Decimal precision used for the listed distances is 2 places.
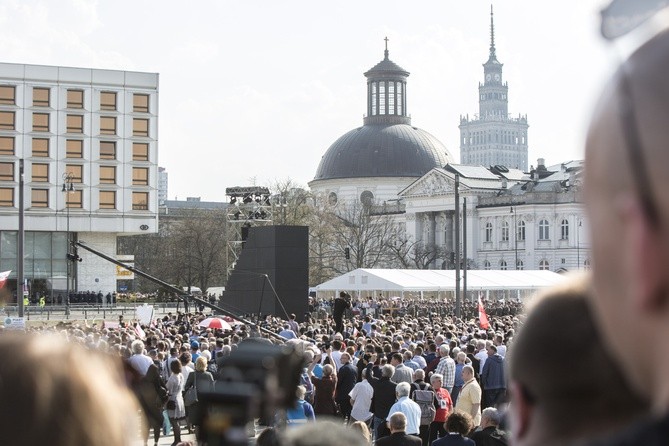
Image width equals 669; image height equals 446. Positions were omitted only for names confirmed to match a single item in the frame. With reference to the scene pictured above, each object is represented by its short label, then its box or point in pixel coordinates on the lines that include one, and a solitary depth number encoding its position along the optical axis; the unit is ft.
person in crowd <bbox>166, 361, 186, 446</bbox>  54.03
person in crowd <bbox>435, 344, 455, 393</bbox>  54.13
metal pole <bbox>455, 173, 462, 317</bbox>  123.44
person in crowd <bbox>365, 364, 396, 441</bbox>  49.67
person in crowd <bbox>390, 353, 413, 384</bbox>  51.90
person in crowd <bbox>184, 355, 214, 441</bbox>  52.65
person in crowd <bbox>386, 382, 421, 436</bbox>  43.50
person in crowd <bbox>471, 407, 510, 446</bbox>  35.32
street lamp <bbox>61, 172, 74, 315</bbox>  200.91
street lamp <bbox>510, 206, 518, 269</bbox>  365.81
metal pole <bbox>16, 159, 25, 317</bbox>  100.19
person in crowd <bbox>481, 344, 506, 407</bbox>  54.75
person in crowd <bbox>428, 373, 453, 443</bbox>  49.47
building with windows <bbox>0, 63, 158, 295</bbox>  229.86
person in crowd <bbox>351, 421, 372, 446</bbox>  33.68
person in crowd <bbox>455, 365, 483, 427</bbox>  45.78
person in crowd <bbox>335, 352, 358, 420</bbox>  55.83
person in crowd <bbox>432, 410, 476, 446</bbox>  35.29
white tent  192.13
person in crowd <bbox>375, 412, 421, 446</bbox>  37.06
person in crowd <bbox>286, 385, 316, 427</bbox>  39.28
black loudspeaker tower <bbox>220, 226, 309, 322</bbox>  134.82
